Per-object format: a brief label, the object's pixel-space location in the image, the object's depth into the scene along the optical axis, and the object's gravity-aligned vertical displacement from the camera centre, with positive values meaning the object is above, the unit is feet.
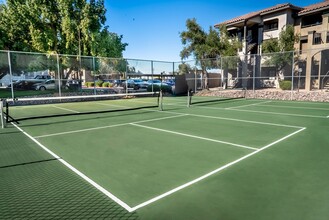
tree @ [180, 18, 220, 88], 86.33 +16.55
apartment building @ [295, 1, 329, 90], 73.63 +15.90
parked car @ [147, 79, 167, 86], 82.05 +1.16
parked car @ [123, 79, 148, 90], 71.10 +0.46
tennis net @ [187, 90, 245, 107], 53.11 -3.58
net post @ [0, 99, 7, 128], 25.30 -3.78
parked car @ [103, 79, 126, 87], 69.18 +1.09
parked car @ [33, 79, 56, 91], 53.57 +0.30
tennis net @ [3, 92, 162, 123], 40.37 -4.14
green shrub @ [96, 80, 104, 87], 66.42 +0.79
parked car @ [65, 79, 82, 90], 58.82 +0.52
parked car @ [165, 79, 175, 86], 82.84 +1.09
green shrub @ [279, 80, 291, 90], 71.99 -0.31
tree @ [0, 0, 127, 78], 69.77 +18.35
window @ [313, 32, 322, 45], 79.15 +15.06
